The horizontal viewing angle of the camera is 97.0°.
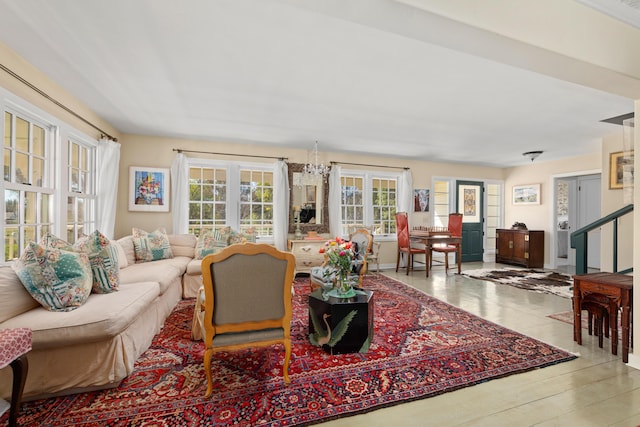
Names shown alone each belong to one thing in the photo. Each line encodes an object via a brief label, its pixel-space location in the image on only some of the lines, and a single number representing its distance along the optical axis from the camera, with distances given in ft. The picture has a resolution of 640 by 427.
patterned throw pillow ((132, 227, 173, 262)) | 13.19
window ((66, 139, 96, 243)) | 11.51
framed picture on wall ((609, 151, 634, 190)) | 15.15
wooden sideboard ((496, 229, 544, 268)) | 21.21
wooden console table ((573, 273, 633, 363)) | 7.35
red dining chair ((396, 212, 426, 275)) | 18.71
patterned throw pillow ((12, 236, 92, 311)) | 6.47
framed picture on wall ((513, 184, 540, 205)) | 22.56
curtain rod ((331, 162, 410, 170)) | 19.75
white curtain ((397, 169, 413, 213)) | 21.08
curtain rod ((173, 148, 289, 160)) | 16.08
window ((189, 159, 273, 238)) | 16.85
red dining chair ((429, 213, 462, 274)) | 18.62
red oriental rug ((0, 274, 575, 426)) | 5.51
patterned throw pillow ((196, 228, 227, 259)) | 14.19
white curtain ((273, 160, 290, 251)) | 17.46
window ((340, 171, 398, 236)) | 20.26
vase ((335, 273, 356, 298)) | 8.44
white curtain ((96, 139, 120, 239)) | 13.26
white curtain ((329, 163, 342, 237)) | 18.90
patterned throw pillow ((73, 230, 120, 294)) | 8.00
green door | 23.76
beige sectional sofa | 5.89
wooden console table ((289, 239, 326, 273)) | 16.57
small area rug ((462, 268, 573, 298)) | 15.01
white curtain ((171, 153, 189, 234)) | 15.76
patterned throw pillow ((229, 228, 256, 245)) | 15.14
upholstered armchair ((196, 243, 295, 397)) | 6.02
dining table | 18.19
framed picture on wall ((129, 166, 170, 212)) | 15.48
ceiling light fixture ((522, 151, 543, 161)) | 18.26
